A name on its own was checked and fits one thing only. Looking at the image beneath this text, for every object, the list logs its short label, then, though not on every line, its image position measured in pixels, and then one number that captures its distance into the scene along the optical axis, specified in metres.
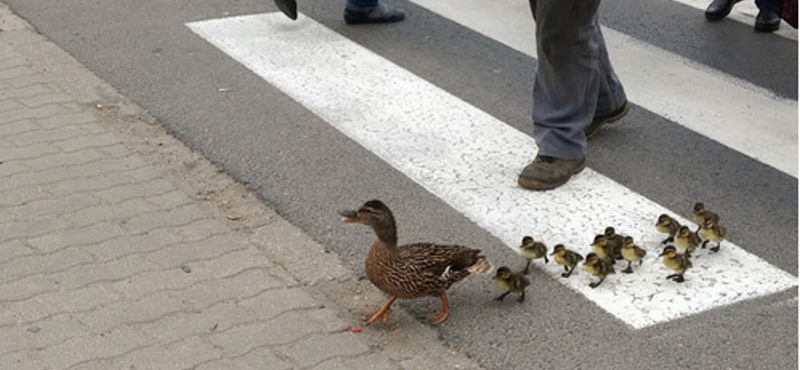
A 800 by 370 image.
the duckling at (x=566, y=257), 5.66
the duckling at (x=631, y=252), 5.69
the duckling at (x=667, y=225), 5.93
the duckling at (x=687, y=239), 5.77
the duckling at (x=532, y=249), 5.70
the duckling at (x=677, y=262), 5.62
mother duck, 5.22
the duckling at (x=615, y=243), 5.74
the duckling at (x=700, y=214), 5.94
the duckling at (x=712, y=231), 5.82
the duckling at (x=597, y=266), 5.60
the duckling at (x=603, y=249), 5.70
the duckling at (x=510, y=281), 5.39
